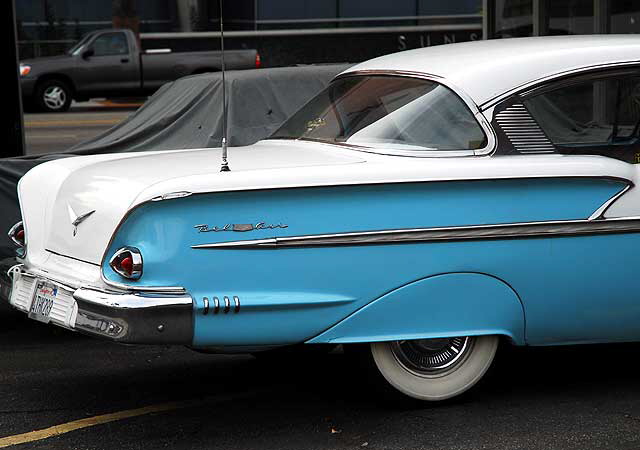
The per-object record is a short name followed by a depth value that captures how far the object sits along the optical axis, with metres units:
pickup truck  32.76
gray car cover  10.51
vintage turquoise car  6.65
